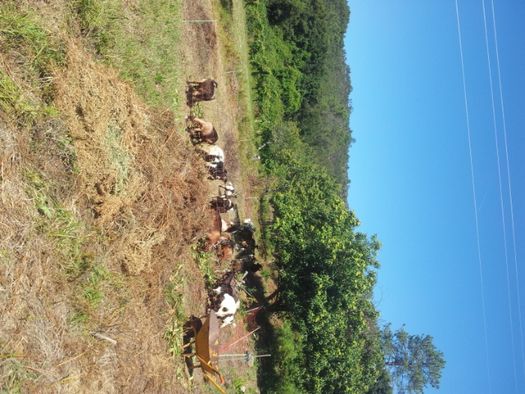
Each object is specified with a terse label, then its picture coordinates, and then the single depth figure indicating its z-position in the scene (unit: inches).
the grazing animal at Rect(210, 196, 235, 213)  466.6
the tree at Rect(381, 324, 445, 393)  993.5
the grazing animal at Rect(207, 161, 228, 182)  490.9
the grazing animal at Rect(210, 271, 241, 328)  432.1
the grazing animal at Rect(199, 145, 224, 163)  482.3
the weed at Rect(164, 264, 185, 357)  339.9
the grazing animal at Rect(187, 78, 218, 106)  467.5
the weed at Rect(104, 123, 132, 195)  272.5
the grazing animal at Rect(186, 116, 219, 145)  458.3
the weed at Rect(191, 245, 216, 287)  423.5
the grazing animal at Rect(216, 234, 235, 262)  472.9
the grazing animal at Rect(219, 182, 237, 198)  520.4
